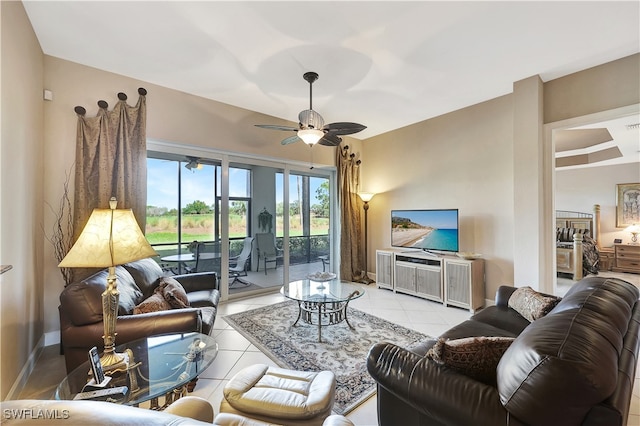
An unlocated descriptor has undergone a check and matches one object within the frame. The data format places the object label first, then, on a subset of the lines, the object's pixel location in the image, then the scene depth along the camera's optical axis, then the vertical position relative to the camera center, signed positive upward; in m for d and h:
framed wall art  6.07 +0.29
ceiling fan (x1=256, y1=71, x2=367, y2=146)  2.93 +1.01
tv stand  3.67 -0.91
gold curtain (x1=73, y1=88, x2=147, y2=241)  2.88 +0.65
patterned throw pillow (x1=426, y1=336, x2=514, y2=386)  1.17 -0.62
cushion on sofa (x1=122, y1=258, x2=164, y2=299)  2.56 -0.58
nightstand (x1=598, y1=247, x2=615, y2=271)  6.16 -0.97
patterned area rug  2.08 -1.28
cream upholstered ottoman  1.31 -0.94
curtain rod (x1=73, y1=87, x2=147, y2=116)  2.90 +1.29
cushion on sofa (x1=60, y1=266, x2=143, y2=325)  1.84 -0.58
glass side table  1.36 -0.87
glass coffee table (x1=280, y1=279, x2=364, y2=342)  2.80 -0.87
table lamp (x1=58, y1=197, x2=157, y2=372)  1.55 -0.20
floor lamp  5.24 -0.19
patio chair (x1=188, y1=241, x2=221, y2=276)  3.99 -0.60
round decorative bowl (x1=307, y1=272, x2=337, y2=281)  3.34 -0.75
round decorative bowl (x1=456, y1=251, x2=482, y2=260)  3.76 -0.55
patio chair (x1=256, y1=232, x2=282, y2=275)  4.56 -0.56
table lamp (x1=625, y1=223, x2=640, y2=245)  6.04 -0.34
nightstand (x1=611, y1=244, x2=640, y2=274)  5.87 -0.92
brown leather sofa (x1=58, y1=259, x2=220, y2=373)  1.84 -0.74
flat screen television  4.04 -0.20
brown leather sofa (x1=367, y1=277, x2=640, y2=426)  0.83 -0.57
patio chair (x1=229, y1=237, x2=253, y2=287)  4.26 -0.74
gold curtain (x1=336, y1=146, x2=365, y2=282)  5.23 -0.06
